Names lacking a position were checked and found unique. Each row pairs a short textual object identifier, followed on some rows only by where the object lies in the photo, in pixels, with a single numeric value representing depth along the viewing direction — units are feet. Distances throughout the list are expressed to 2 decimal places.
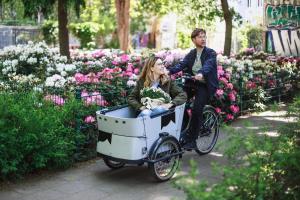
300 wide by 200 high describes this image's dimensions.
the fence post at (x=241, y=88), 35.02
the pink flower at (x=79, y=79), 27.81
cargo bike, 19.26
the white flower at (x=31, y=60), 37.24
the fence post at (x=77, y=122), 23.34
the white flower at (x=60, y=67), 33.75
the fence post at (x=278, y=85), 40.78
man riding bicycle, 22.93
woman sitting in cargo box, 21.26
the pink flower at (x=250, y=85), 36.19
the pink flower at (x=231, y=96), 32.60
